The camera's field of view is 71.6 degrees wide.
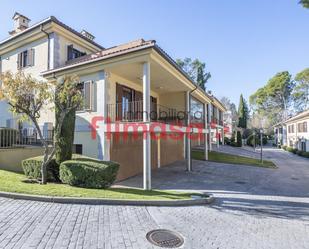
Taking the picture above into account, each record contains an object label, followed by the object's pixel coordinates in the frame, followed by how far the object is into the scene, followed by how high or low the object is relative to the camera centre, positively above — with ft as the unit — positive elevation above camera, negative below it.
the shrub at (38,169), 30.58 -4.95
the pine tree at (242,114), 171.31 +16.02
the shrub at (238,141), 119.75 -3.83
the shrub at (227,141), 125.29 -4.03
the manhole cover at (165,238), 14.59 -7.45
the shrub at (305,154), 88.89 -8.36
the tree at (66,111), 29.60 +3.51
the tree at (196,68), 142.92 +44.40
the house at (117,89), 33.50 +9.76
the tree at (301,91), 142.41 +30.35
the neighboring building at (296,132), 100.89 +1.01
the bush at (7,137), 37.08 -0.37
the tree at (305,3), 23.09 +14.21
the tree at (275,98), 155.43 +28.26
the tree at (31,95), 27.68 +5.33
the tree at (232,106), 213.46 +32.39
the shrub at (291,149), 108.63 -8.25
